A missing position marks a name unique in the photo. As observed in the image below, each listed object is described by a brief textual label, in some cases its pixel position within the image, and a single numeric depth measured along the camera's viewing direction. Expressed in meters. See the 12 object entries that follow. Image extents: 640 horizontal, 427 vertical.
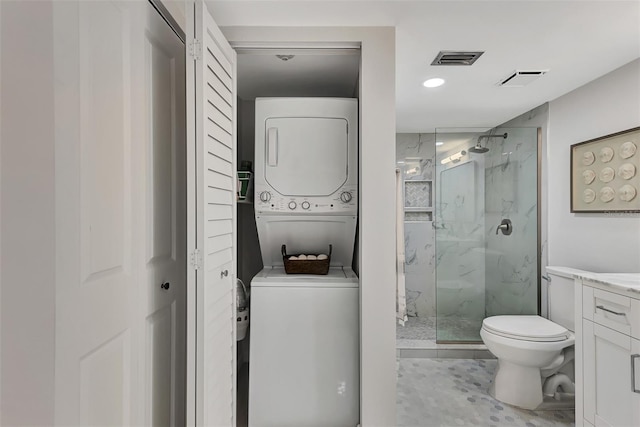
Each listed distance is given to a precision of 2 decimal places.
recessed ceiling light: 2.55
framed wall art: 2.24
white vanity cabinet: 1.78
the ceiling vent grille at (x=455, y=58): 2.13
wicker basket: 2.33
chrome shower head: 3.25
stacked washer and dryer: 2.07
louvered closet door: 1.43
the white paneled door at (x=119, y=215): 0.94
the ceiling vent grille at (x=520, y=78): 2.43
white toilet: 2.43
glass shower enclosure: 3.22
